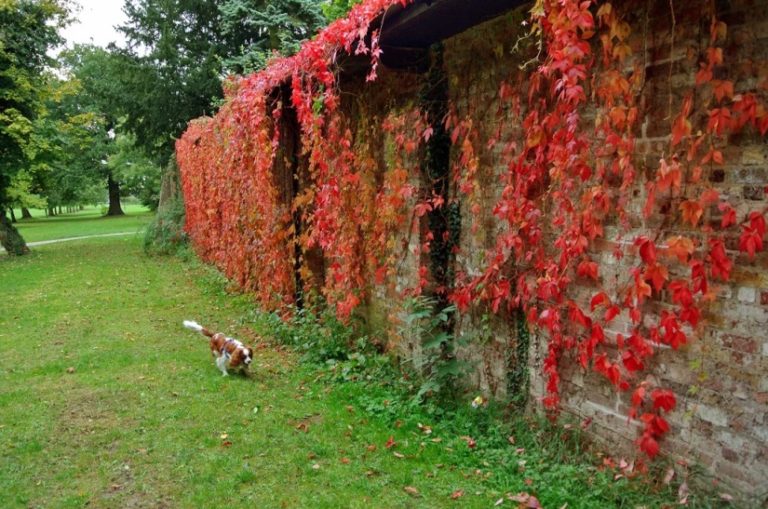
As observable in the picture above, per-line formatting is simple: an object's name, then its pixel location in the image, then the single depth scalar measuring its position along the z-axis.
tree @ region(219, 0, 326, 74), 14.02
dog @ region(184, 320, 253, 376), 5.49
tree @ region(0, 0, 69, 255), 14.85
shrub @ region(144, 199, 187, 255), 15.77
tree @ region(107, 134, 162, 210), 33.16
